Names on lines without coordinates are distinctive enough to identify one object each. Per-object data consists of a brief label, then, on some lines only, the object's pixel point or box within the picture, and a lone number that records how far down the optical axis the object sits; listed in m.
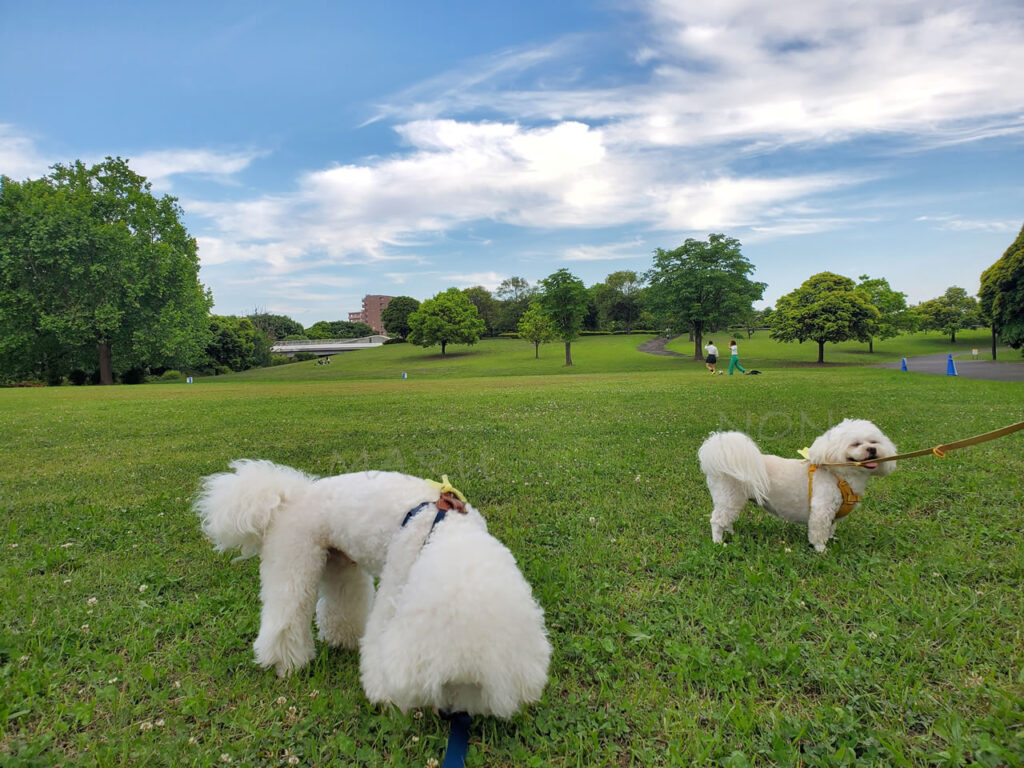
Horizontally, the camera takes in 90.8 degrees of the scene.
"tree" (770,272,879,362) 41.41
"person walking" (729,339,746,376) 25.80
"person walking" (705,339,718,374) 28.38
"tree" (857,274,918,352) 52.07
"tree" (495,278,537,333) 87.88
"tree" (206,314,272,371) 57.72
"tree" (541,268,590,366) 48.88
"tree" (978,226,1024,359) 27.12
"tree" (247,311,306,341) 103.25
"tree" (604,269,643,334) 88.94
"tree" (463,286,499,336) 87.81
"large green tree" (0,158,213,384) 29.69
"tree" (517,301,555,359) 52.79
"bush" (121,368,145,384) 41.50
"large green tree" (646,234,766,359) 46.16
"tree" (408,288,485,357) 61.25
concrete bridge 82.25
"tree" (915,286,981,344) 55.02
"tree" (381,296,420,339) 91.44
